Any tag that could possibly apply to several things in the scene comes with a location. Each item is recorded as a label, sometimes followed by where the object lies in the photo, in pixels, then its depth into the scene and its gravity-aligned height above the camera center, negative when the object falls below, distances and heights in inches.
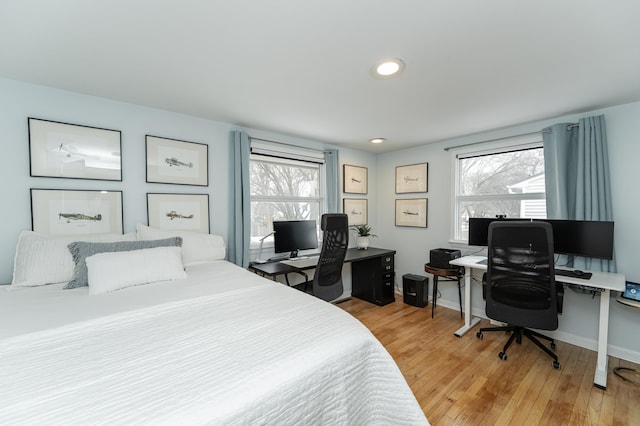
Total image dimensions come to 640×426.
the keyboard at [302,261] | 107.5 -24.1
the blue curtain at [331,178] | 143.9 +16.7
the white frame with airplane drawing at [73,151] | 75.1 +18.2
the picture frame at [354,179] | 155.3 +18.0
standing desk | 77.7 -29.0
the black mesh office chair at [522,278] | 80.0 -23.7
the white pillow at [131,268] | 64.2 -16.1
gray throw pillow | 67.1 -11.6
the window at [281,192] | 124.3 +8.5
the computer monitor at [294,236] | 119.0 -13.6
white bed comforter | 27.7 -21.0
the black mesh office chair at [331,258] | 95.5 -19.7
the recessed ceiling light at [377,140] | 136.4 +36.5
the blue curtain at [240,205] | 108.5 +1.3
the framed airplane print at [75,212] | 75.4 -0.9
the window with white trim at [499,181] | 113.8 +12.8
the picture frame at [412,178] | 148.8 +17.6
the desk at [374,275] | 141.6 -38.8
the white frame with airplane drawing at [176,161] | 93.6 +18.2
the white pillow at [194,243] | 87.8 -13.0
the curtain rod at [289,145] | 118.5 +32.1
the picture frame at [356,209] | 156.0 -1.0
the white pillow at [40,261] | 66.6 -13.9
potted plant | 153.4 -17.9
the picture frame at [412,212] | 149.4 -2.9
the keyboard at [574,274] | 86.5 -23.5
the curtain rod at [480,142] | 112.3 +32.0
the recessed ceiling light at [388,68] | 64.2 +36.5
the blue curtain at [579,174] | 92.5 +12.4
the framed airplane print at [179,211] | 93.8 -1.1
